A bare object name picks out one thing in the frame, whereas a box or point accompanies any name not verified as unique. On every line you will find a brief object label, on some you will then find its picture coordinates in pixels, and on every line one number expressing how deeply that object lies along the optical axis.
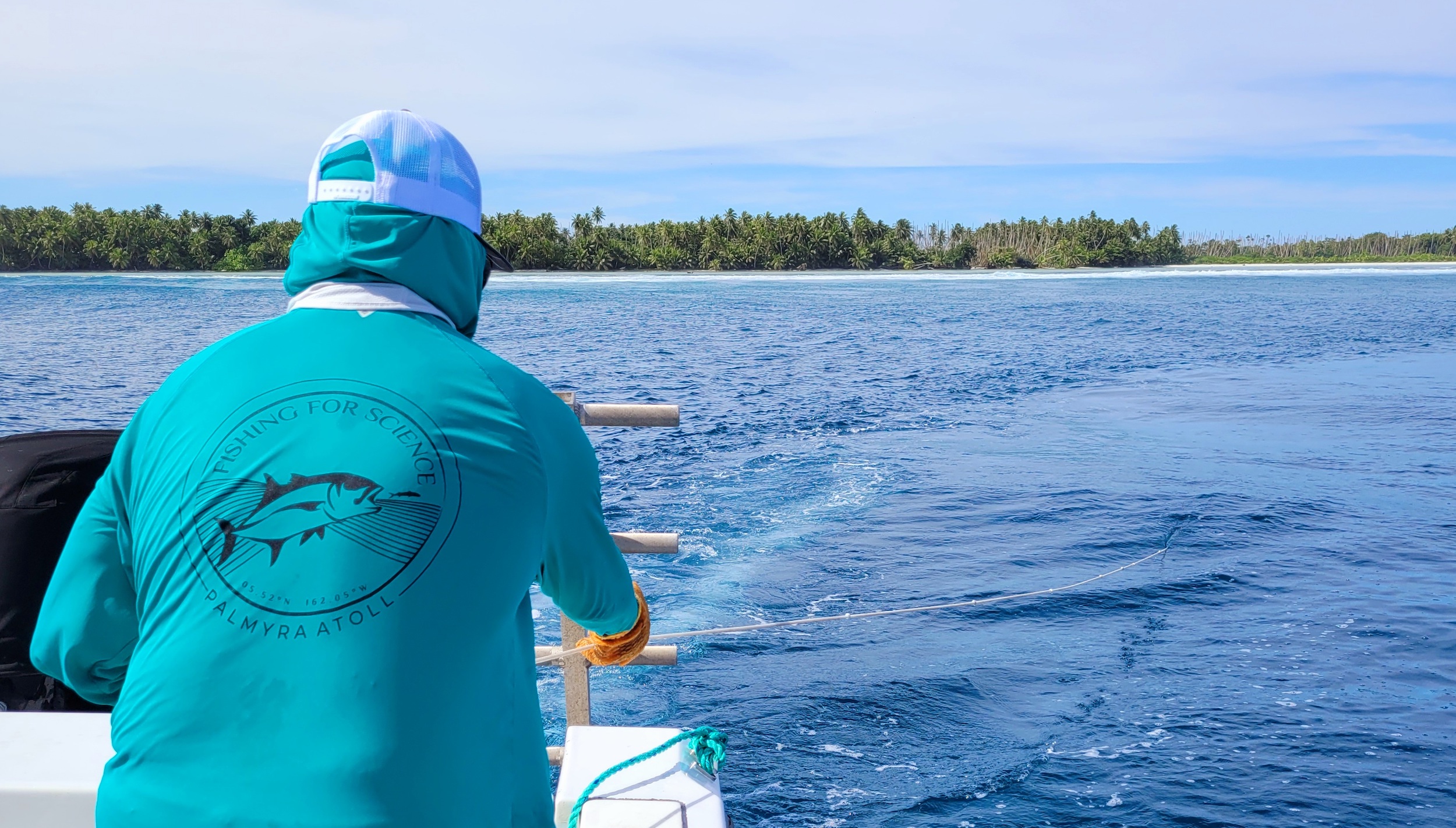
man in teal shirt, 1.11
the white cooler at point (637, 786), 1.91
